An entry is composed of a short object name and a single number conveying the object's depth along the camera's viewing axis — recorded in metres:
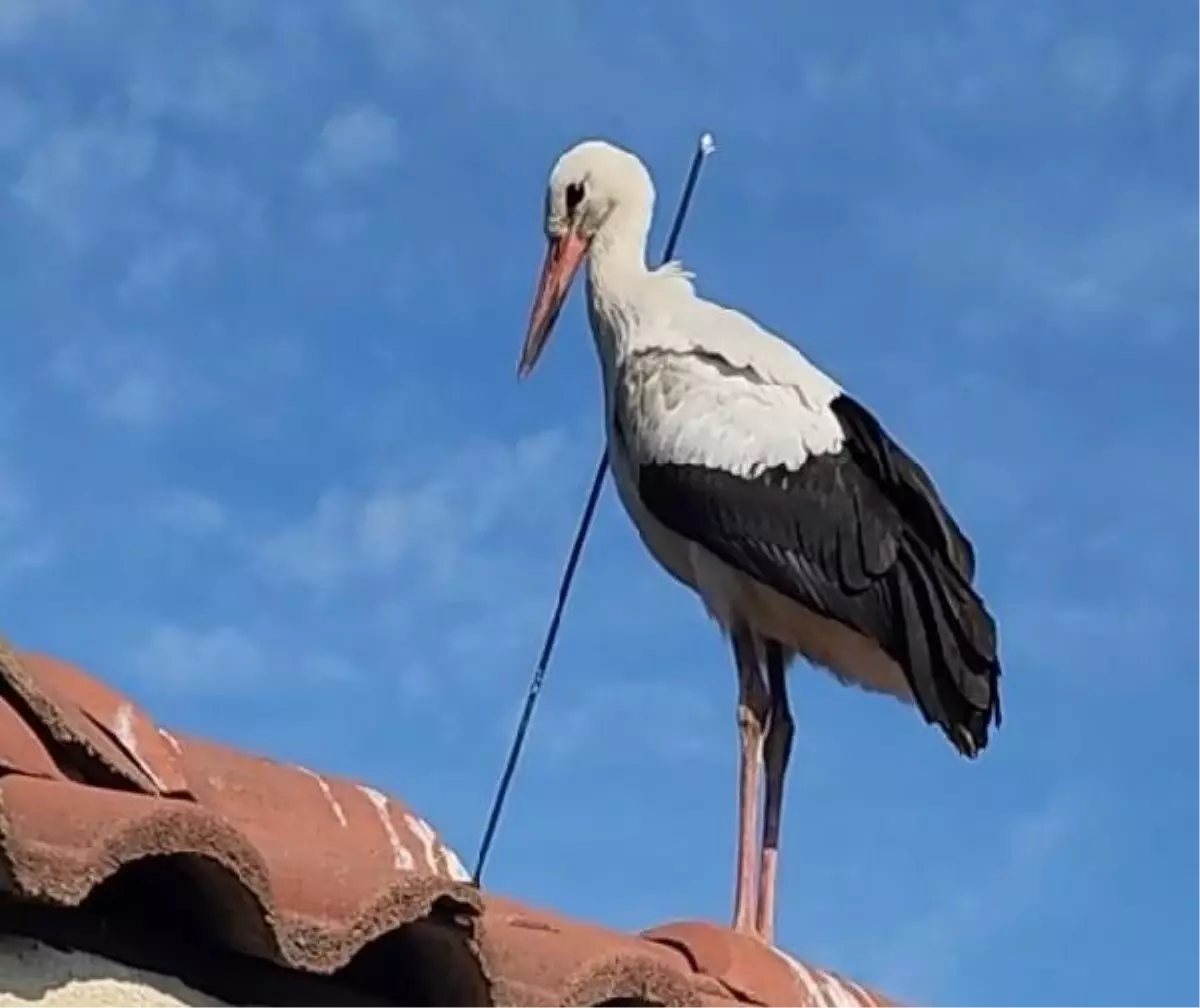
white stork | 6.25
